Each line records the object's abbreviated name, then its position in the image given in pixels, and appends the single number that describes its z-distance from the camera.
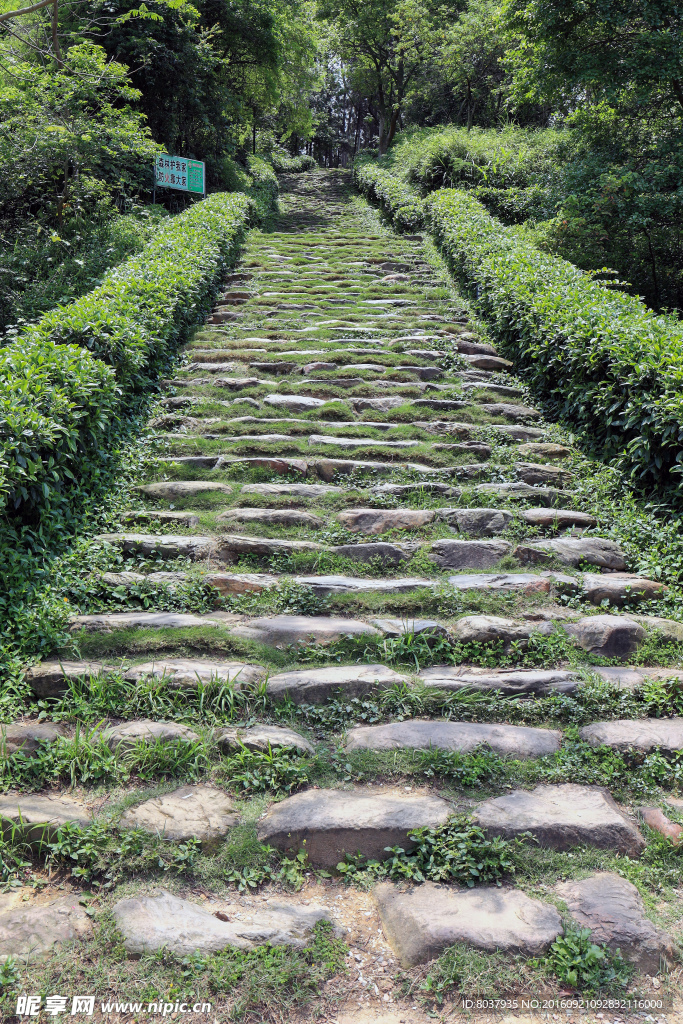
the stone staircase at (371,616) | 2.22
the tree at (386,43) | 20.56
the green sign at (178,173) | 10.85
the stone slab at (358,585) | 3.69
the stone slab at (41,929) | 1.97
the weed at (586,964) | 1.99
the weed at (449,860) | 2.32
